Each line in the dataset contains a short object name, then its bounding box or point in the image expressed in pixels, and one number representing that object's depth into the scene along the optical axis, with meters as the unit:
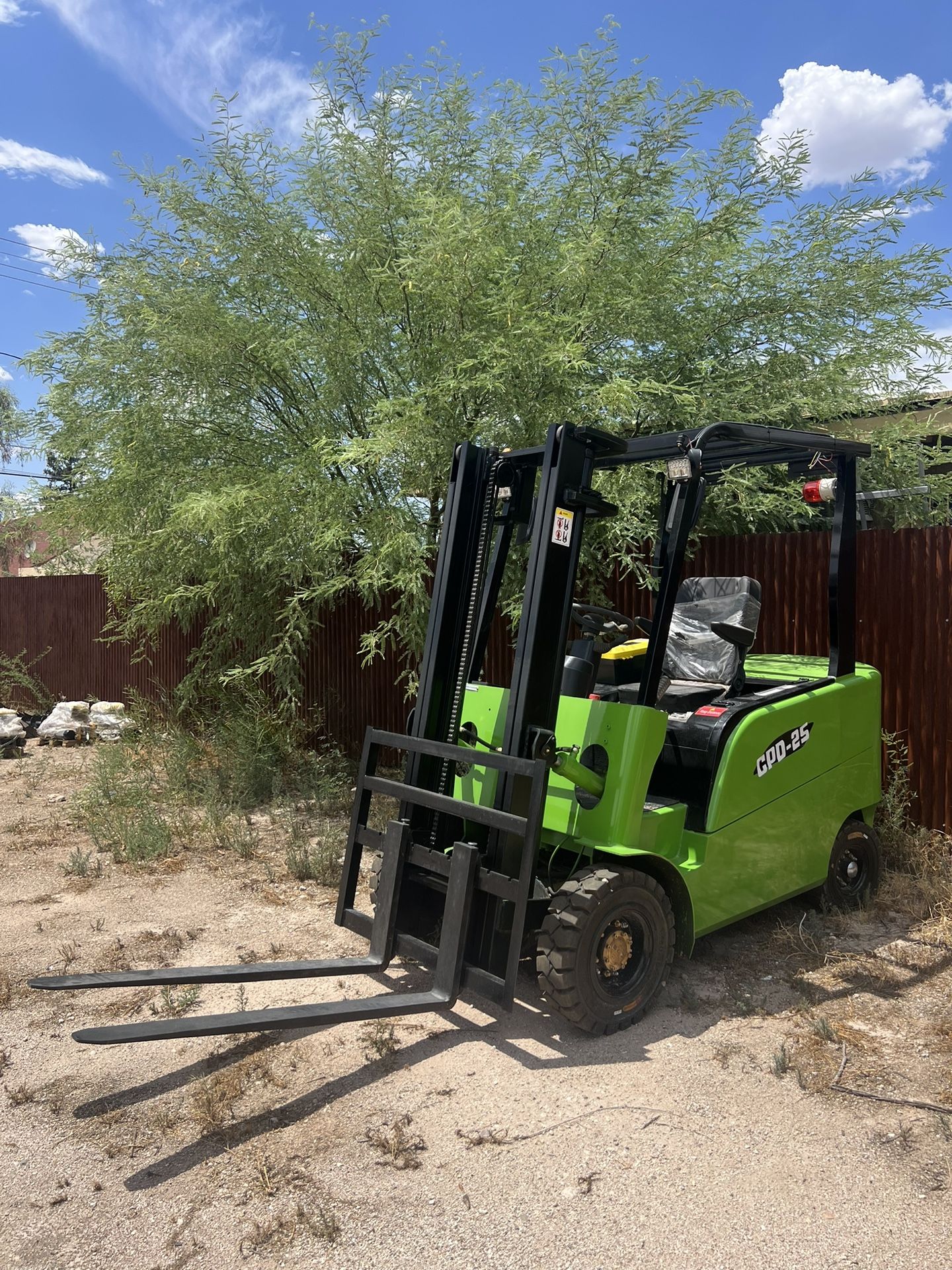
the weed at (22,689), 14.31
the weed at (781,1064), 3.55
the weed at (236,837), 6.51
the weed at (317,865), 5.90
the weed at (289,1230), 2.61
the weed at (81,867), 6.07
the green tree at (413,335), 6.54
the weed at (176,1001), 4.02
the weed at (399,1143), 2.99
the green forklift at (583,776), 3.76
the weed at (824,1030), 3.80
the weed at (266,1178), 2.83
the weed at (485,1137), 3.10
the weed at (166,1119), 3.18
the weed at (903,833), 5.67
